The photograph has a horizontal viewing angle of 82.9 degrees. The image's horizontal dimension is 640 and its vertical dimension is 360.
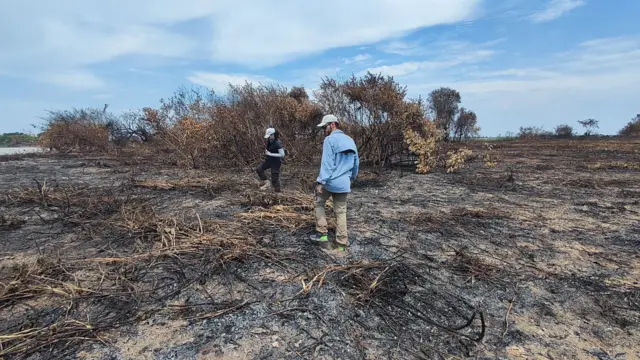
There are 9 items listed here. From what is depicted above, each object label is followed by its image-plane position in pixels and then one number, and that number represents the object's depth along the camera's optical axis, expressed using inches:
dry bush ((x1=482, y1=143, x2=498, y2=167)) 778.4
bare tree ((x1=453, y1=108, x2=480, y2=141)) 1627.3
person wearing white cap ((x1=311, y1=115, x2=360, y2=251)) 177.3
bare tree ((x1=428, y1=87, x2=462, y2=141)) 1758.1
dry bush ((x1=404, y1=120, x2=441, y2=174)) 481.4
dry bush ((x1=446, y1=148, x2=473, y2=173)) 495.8
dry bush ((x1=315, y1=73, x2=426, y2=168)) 478.3
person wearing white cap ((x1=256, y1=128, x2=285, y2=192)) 328.8
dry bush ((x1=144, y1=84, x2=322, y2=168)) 527.2
